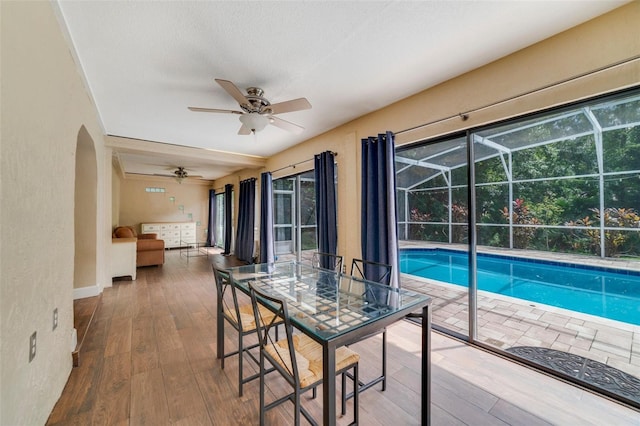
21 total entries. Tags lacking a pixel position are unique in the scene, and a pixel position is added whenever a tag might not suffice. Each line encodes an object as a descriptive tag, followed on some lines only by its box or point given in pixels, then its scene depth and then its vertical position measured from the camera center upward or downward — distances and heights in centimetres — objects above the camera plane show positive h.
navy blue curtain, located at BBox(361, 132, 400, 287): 287 +16
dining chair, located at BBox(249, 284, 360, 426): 128 -86
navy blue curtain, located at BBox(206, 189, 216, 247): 921 -17
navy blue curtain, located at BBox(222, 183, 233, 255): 779 +1
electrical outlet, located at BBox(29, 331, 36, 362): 131 -69
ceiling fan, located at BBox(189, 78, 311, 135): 233 +108
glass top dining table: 118 -58
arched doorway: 351 +4
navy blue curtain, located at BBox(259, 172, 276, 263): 561 -9
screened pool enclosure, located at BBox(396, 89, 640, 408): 205 -19
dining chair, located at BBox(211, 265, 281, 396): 183 -83
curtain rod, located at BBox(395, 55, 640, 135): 161 +98
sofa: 565 -76
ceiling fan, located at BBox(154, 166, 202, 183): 673 +125
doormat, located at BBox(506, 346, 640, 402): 176 -124
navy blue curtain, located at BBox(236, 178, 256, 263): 632 -7
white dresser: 848 -48
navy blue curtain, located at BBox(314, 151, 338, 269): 372 +19
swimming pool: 319 -110
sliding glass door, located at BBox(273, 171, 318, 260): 523 +2
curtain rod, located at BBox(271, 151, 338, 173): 383 +103
